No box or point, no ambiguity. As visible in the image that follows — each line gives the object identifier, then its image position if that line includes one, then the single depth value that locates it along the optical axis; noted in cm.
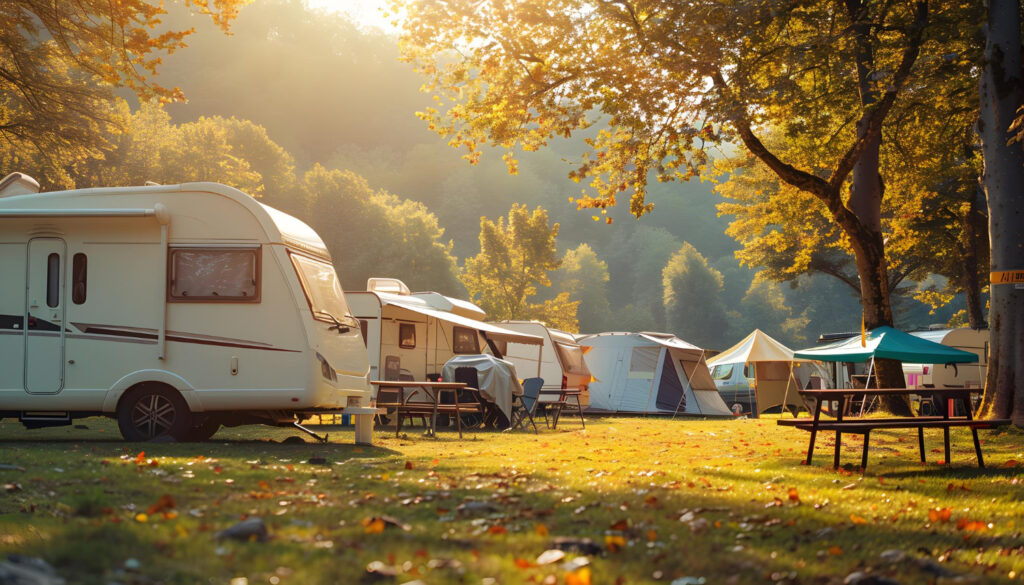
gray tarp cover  1625
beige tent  2500
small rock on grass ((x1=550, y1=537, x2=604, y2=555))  404
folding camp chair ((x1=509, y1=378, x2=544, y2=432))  1664
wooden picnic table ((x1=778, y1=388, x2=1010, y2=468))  802
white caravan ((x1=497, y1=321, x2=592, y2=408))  2398
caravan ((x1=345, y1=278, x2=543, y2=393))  1761
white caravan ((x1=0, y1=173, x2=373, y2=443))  1013
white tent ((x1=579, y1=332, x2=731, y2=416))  2692
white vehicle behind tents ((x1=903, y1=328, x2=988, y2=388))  2700
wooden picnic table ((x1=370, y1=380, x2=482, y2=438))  1277
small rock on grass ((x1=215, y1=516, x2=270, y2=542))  409
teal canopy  1605
